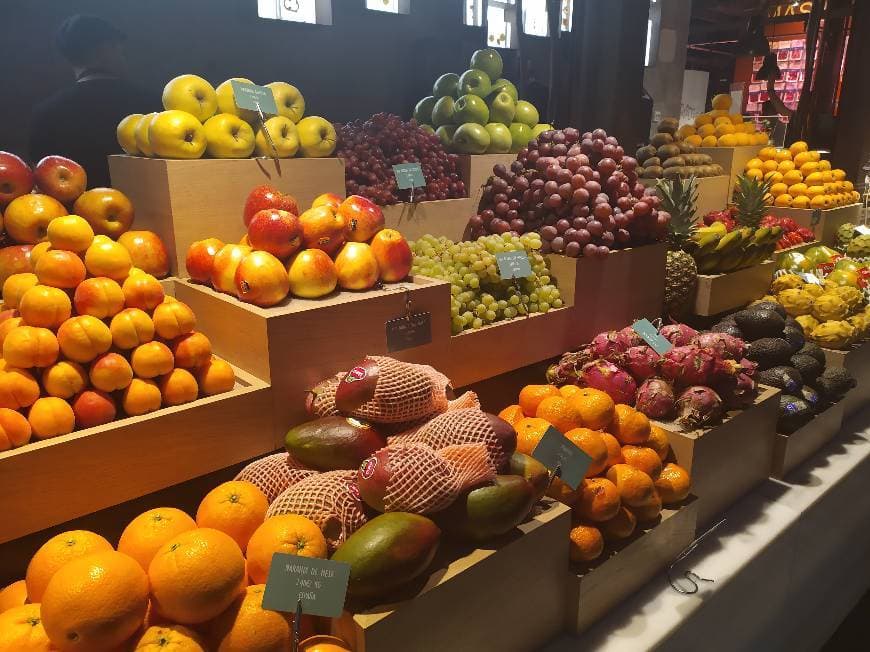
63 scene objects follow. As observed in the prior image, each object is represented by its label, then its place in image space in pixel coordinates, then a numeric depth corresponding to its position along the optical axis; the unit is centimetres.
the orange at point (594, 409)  166
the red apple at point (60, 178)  177
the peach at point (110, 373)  133
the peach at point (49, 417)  125
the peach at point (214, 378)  148
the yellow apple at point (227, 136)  187
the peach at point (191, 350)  145
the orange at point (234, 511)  121
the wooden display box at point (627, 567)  144
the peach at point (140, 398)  136
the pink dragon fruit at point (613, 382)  195
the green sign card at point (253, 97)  193
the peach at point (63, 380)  131
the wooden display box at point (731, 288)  284
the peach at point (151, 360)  138
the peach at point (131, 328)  138
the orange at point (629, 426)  171
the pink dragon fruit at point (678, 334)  212
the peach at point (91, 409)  131
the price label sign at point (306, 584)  103
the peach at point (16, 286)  150
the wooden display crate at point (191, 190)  179
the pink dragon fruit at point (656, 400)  187
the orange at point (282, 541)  111
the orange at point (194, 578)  99
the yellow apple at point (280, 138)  197
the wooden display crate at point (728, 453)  180
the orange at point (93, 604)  93
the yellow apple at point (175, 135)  179
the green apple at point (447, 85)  330
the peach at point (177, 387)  141
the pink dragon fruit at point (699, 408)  183
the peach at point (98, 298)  138
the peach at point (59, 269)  140
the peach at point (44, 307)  134
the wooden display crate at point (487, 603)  108
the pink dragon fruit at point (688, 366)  192
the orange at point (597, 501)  148
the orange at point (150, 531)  111
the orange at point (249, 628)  103
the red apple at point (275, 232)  164
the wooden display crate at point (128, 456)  121
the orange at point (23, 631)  99
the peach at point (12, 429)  120
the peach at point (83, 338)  132
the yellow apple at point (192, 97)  189
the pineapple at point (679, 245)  273
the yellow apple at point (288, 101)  212
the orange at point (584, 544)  145
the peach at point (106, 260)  146
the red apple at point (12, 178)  171
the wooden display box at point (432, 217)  250
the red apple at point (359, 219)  183
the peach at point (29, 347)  129
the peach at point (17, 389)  125
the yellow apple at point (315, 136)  207
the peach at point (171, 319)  144
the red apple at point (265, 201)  177
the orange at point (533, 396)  178
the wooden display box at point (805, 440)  217
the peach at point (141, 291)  144
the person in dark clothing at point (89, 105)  266
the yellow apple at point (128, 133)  195
